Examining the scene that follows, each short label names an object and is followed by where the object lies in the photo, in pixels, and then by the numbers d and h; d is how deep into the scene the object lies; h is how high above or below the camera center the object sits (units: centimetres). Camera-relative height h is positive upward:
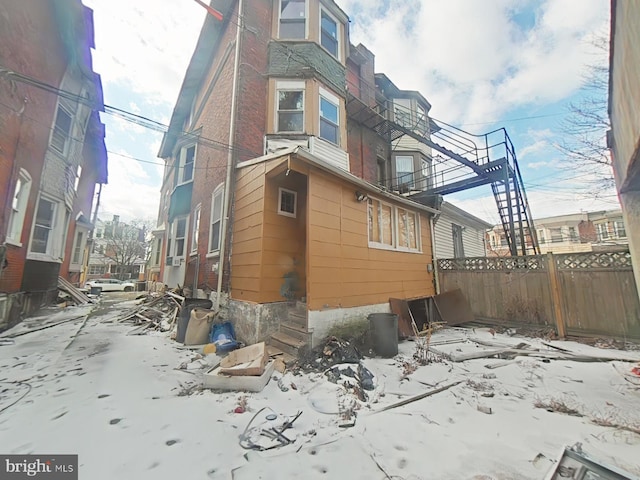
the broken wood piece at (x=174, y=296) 755 -62
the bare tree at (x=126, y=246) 3338 +416
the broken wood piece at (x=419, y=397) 289 -147
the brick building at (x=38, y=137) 622 +416
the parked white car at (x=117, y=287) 2079 -93
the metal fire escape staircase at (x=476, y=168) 910 +447
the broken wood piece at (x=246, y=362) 338 -123
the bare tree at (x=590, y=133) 884 +584
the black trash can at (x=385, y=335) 469 -108
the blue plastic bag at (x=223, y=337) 492 -127
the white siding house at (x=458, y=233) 1130 +224
